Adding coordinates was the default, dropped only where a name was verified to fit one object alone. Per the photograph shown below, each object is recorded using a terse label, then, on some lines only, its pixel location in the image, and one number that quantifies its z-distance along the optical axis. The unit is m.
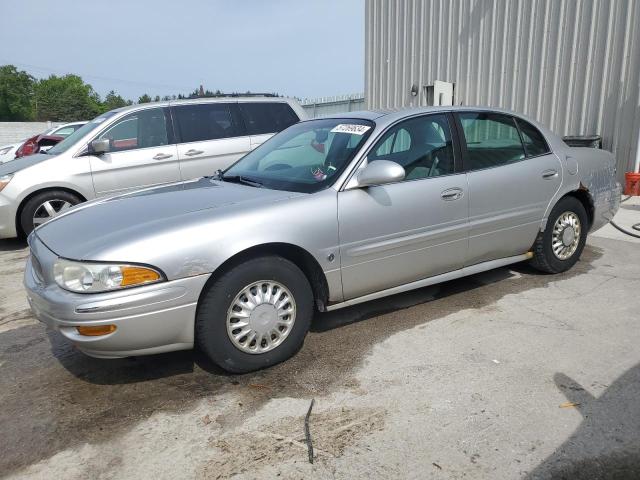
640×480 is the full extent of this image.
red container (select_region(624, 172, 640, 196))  8.38
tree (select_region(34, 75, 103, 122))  78.88
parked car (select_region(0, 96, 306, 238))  6.31
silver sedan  2.81
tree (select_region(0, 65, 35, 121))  72.50
